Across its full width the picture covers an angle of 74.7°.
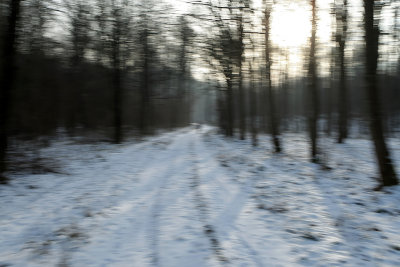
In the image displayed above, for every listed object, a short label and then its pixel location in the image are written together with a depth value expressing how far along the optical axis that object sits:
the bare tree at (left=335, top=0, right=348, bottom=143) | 17.06
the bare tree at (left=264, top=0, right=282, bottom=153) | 15.16
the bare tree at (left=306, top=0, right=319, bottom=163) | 11.78
